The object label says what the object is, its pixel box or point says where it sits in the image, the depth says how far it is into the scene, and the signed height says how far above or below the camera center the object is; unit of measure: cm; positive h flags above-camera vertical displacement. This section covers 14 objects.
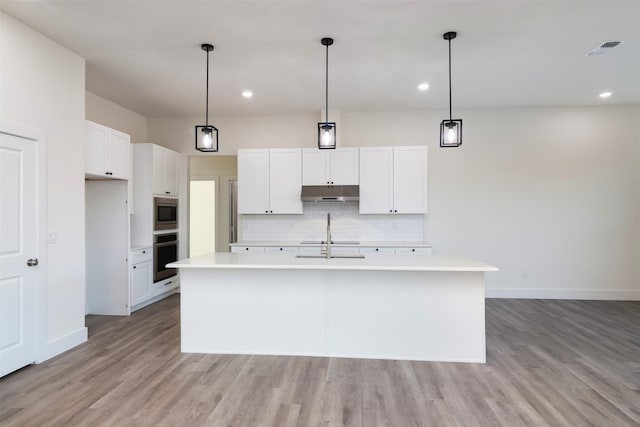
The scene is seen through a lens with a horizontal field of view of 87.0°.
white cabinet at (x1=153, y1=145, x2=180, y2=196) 497 +67
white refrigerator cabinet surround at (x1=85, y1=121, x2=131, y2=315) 445 -36
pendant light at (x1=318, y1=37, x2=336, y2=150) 313 +75
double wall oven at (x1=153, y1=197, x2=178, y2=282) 498 -36
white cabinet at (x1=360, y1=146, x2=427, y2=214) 507 +52
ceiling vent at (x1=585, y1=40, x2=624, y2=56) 328 +167
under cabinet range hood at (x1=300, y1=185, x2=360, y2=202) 505 +32
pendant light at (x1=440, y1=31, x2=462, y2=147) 308 +77
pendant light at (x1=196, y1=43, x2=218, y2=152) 329 +76
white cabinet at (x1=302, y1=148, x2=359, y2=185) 517 +74
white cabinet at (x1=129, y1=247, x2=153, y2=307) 454 -84
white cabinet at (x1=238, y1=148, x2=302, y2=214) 527 +53
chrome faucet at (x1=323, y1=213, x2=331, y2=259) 333 -34
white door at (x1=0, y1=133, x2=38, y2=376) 278 -31
